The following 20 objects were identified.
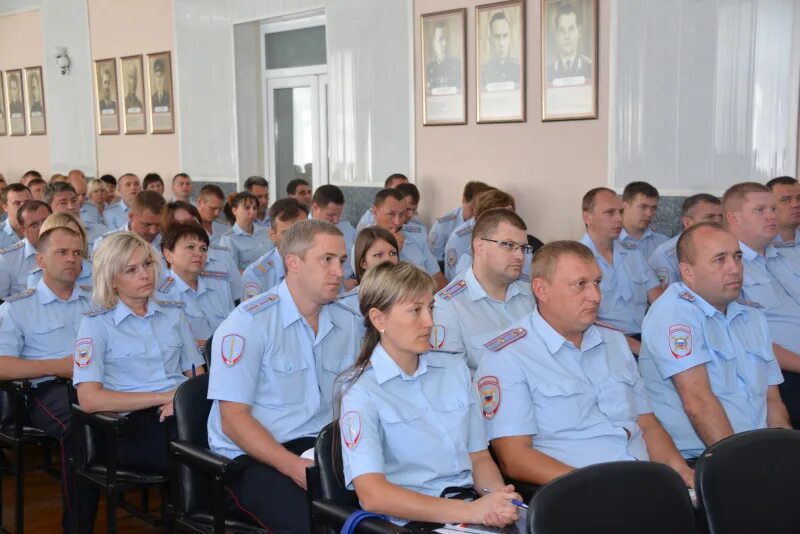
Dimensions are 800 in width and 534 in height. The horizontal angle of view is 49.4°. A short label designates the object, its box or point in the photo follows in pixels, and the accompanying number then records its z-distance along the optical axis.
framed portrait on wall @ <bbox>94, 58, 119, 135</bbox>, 11.05
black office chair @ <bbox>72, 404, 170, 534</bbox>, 2.78
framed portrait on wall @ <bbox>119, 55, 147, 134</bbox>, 10.60
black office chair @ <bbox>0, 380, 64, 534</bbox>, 3.25
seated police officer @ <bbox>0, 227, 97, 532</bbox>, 3.32
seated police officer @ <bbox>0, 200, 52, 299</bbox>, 4.95
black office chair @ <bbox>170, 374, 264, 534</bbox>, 2.41
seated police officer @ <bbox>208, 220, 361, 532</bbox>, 2.47
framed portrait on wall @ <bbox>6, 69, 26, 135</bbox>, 12.99
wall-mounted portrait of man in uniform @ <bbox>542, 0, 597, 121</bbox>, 6.09
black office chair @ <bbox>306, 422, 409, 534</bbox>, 2.04
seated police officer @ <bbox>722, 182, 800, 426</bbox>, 3.81
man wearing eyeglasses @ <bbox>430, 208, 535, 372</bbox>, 3.22
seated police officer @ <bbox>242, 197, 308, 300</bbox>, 4.54
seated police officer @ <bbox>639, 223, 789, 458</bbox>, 2.71
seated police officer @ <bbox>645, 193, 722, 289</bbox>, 4.63
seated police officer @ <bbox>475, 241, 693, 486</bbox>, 2.40
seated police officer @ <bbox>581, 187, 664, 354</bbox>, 4.56
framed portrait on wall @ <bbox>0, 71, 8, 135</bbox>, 13.45
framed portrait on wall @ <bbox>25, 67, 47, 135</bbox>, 12.55
